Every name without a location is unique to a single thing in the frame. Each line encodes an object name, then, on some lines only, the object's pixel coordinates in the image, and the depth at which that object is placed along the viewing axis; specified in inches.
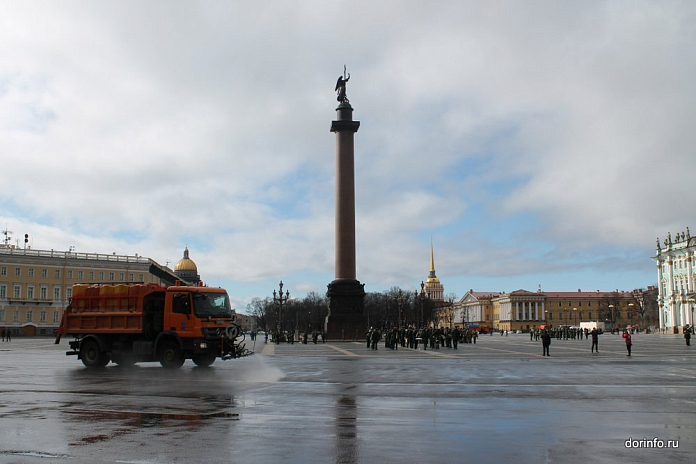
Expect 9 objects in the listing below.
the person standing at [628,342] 1419.8
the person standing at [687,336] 2080.5
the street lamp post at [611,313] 7032.5
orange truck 996.6
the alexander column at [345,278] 2470.5
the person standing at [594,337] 1612.9
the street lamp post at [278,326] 2405.9
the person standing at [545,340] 1430.9
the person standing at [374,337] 1783.2
